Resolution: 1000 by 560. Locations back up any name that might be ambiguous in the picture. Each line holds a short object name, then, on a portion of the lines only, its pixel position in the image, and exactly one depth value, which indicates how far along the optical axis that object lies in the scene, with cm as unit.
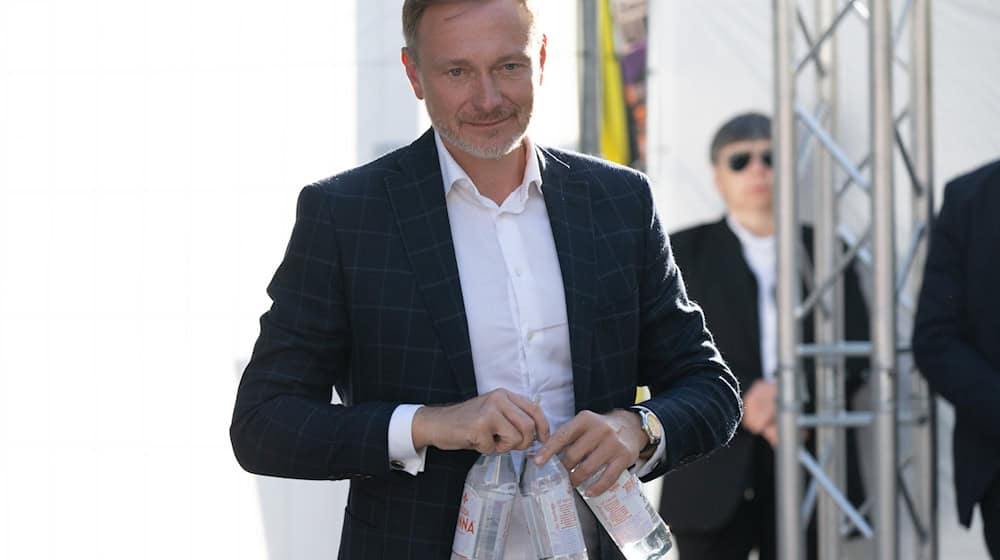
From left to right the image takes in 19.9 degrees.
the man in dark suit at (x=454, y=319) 354
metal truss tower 728
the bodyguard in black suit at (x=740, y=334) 877
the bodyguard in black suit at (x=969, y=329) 670
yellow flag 1075
